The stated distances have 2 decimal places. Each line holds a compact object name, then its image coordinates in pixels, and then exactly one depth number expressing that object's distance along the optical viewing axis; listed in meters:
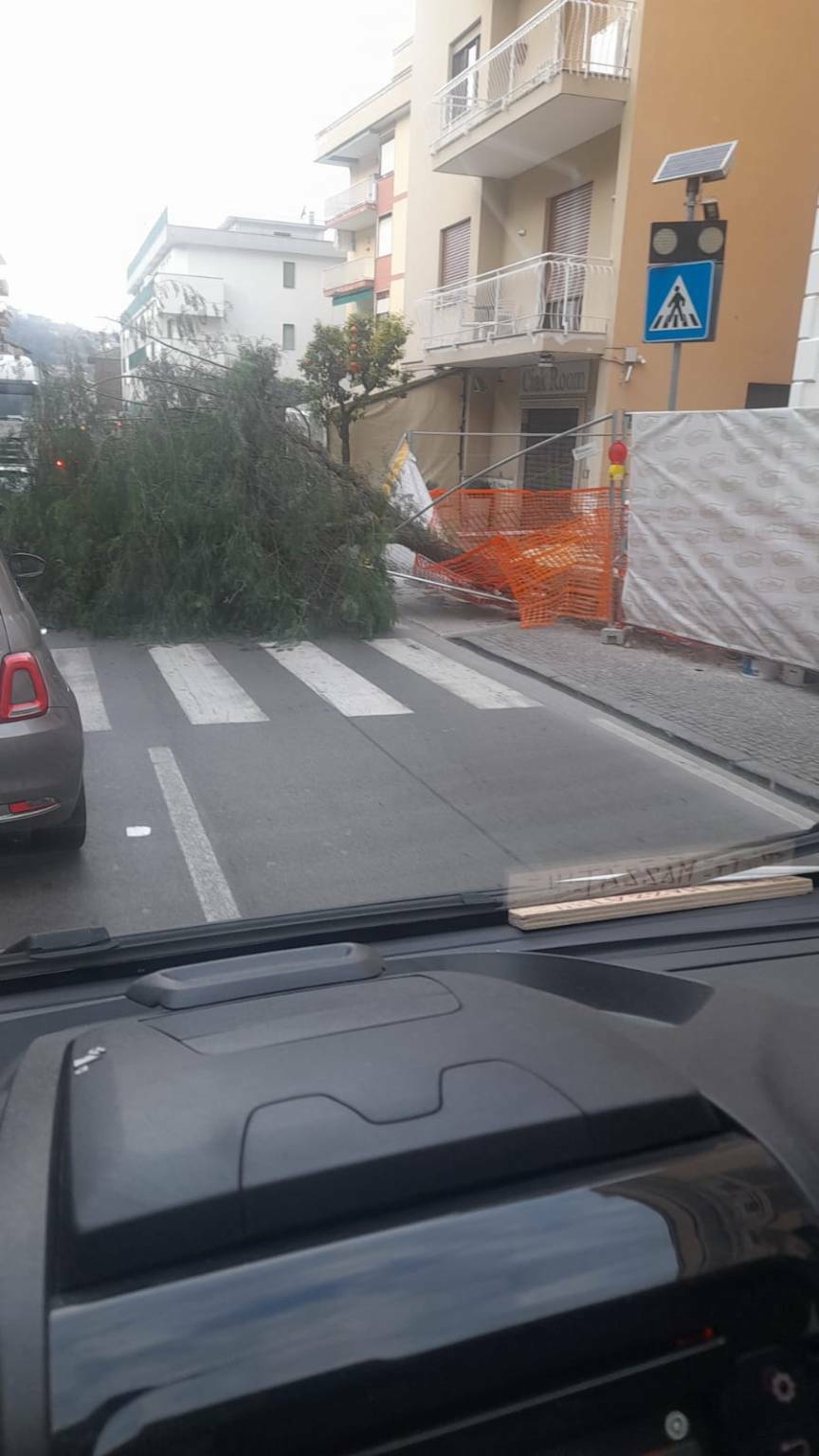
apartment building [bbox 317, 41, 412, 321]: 29.55
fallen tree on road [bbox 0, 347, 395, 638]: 10.96
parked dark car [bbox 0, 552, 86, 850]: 4.56
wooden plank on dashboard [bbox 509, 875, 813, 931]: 2.61
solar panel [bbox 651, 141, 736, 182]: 9.73
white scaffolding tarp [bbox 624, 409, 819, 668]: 9.03
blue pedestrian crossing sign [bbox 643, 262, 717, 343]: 9.61
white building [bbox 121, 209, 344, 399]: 31.61
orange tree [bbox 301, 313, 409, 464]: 23.44
